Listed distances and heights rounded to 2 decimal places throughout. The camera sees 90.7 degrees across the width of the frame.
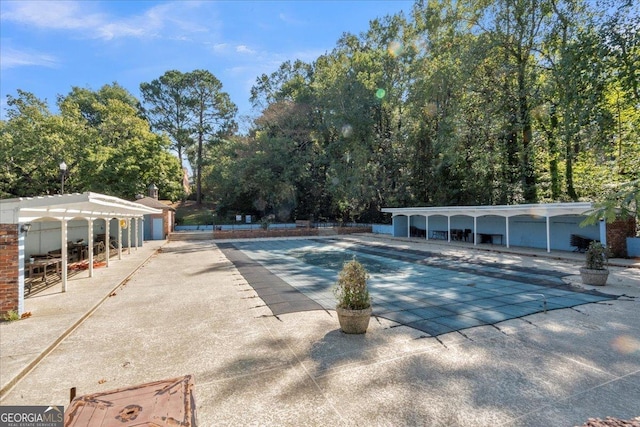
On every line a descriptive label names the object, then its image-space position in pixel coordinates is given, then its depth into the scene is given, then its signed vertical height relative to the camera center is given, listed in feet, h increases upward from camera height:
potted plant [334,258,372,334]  17.58 -4.76
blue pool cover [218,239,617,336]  21.36 -6.50
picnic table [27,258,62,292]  28.96 -4.69
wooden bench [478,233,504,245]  62.97 -4.33
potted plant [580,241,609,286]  27.78 -4.74
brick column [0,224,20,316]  20.67 -3.02
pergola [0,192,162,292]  20.63 +0.92
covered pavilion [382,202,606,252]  47.46 -1.84
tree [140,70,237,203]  136.56 +49.55
